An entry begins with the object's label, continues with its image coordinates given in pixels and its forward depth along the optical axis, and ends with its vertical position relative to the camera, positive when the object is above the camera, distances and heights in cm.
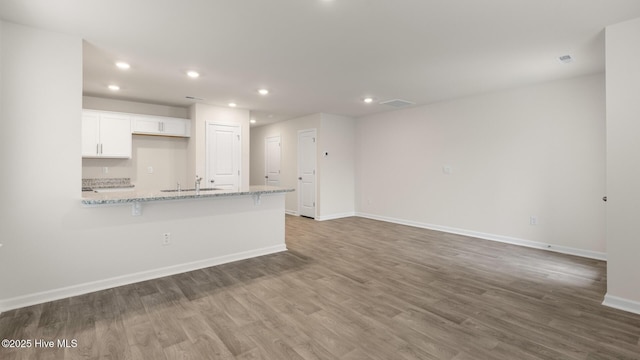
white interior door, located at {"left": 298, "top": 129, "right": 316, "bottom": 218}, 700 +17
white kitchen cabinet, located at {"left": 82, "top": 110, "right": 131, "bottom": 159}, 466 +77
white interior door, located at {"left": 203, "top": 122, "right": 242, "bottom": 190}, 576 +51
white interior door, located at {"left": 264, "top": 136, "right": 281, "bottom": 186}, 818 +56
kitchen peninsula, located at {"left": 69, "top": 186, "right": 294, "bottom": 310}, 300 -57
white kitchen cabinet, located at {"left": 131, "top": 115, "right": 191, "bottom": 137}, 516 +102
